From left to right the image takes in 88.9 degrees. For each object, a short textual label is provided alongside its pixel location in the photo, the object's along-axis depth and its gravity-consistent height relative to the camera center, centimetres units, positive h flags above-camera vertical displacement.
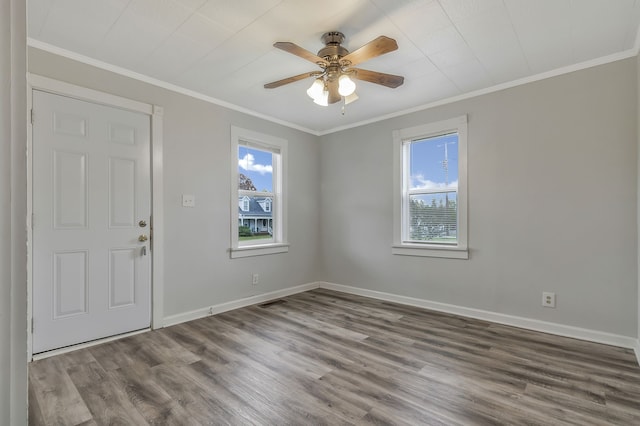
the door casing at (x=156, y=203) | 315 +8
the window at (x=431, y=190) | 362 +26
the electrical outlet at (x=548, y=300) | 304 -83
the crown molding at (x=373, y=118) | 263 +127
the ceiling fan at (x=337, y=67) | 216 +106
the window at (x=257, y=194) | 391 +22
